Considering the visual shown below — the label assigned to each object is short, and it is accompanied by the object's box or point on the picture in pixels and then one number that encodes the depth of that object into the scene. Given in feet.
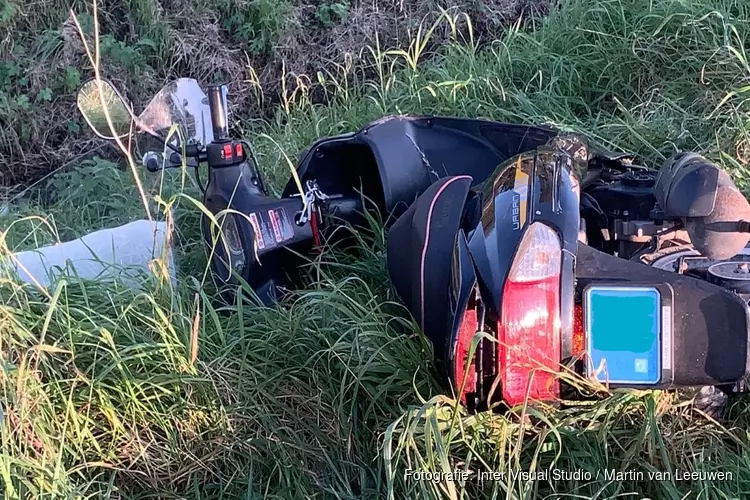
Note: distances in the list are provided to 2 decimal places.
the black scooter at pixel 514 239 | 5.85
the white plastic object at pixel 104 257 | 8.84
